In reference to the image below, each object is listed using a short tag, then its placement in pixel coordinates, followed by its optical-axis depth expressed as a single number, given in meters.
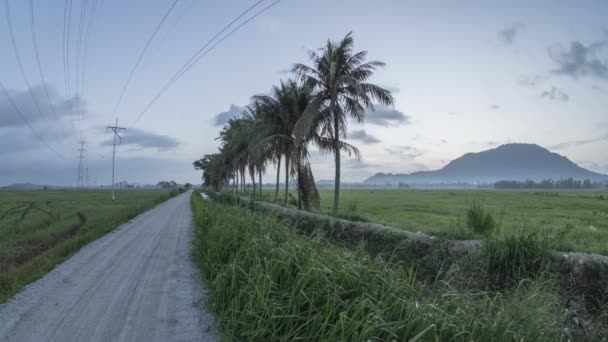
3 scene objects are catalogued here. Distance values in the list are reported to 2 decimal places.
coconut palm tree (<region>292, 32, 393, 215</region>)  15.50
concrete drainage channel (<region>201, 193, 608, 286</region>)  5.00
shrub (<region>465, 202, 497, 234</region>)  9.20
